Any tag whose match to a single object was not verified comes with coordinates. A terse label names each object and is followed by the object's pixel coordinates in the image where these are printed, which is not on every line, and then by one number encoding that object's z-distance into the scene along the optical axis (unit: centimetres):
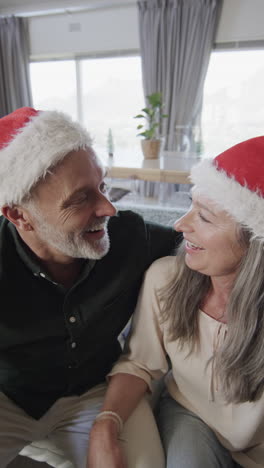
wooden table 217
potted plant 270
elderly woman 72
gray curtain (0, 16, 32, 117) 462
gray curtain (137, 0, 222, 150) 380
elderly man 84
